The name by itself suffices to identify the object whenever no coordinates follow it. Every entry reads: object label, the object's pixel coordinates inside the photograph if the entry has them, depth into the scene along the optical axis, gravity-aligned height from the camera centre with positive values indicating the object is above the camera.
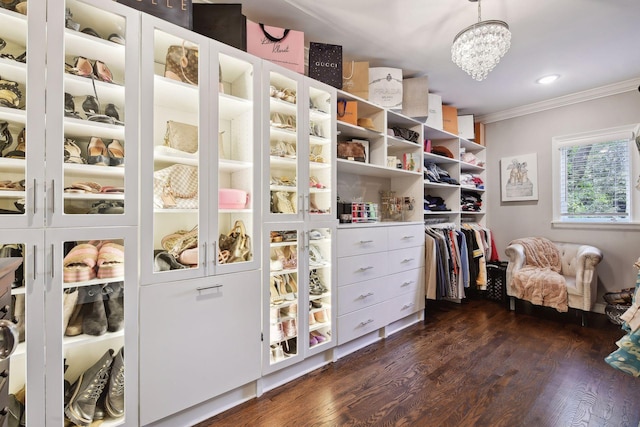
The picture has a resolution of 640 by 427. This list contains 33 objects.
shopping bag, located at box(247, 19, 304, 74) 1.96 +1.22
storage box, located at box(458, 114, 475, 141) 3.96 +1.24
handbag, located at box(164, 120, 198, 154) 1.63 +0.47
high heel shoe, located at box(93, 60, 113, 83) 1.41 +0.73
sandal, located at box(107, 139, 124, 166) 1.41 +0.32
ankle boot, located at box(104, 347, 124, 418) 1.38 -0.84
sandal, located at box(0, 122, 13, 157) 1.21 +0.35
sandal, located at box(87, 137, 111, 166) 1.39 +0.32
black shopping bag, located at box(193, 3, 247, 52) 1.80 +1.25
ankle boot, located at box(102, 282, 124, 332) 1.39 -0.42
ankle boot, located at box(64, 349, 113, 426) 1.30 -0.81
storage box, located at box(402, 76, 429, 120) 3.01 +1.27
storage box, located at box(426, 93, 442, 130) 3.35 +1.24
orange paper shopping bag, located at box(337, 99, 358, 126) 2.51 +0.93
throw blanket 2.97 -0.68
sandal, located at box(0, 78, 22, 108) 1.19 +0.53
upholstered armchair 2.86 -0.57
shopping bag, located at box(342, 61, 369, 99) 2.62 +1.28
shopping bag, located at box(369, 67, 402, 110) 2.76 +1.28
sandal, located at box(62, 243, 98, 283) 1.29 -0.21
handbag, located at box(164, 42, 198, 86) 1.59 +0.87
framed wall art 3.86 +0.53
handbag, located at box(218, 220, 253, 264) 1.78 -0.17
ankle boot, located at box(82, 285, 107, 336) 1.36 -0.46
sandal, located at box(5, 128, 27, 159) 1.20 +0.30
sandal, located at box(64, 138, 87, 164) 1.31 +0.31
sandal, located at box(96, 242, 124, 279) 1.36 -0.20
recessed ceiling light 3.02 +1.48
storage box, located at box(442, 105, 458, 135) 3.64 +1.24
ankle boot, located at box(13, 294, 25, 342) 1.18 -0.38
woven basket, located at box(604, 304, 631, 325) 2.78 -0.97
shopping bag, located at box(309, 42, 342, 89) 2.29 +1.25
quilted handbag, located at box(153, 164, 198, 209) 1.55 +0.17
